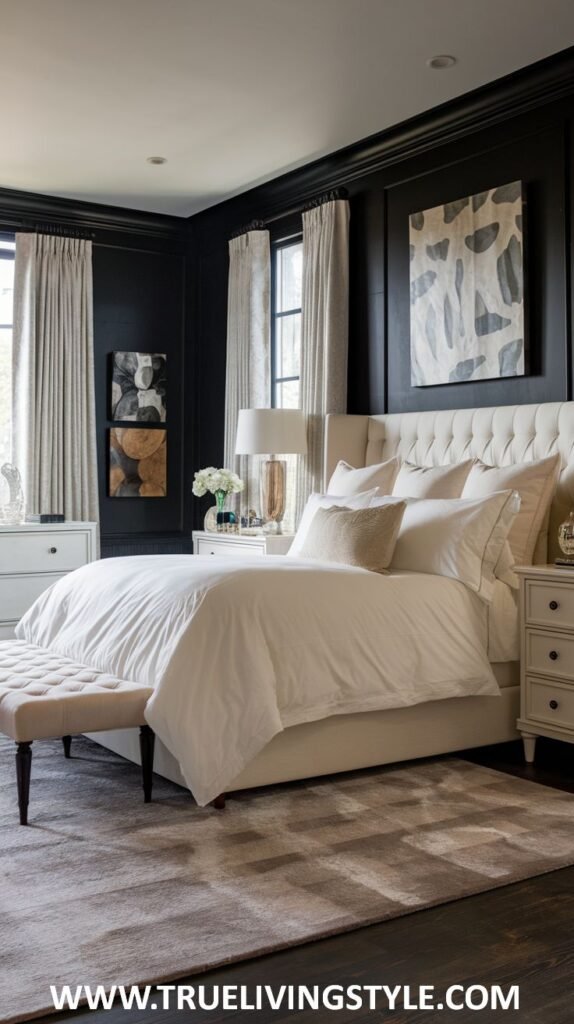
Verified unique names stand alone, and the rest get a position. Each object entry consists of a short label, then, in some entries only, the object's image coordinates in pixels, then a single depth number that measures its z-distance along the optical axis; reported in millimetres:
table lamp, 5844
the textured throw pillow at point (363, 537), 4051
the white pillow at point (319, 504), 4547
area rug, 2303
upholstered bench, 3133
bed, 3572
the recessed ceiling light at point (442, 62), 4504
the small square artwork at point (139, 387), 7031
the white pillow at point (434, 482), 4531
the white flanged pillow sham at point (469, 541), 4012
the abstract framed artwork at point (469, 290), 4715
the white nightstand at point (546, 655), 3811
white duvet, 3283
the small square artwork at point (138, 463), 7016
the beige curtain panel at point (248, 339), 6566
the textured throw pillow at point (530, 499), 4223
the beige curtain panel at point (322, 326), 5828
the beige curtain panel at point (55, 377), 6594
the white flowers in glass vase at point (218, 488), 6250
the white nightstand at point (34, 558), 5992
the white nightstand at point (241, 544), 5582
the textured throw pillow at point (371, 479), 5000
